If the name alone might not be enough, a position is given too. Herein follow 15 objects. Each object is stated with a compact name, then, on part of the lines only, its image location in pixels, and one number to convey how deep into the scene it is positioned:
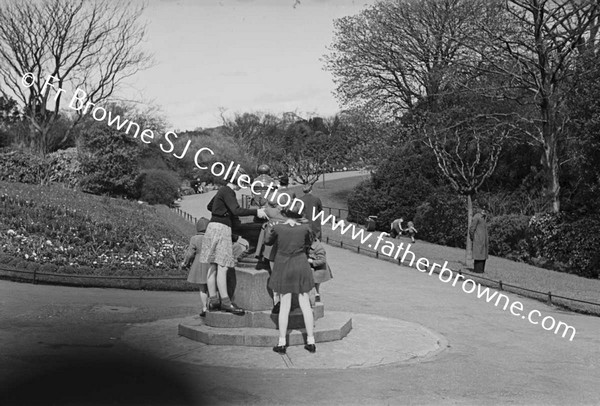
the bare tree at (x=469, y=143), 22.58
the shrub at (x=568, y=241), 21.19
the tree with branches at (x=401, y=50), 32.62
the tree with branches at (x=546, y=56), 24.19
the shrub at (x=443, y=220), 28.95
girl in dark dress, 8.30
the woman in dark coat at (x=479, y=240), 18.73
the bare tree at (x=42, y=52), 35.38
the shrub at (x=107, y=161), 34.59
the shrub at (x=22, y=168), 31.66
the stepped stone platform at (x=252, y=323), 8.64
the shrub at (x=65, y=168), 34.25
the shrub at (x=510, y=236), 24.88
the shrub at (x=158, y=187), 38.31
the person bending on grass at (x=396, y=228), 30.16
